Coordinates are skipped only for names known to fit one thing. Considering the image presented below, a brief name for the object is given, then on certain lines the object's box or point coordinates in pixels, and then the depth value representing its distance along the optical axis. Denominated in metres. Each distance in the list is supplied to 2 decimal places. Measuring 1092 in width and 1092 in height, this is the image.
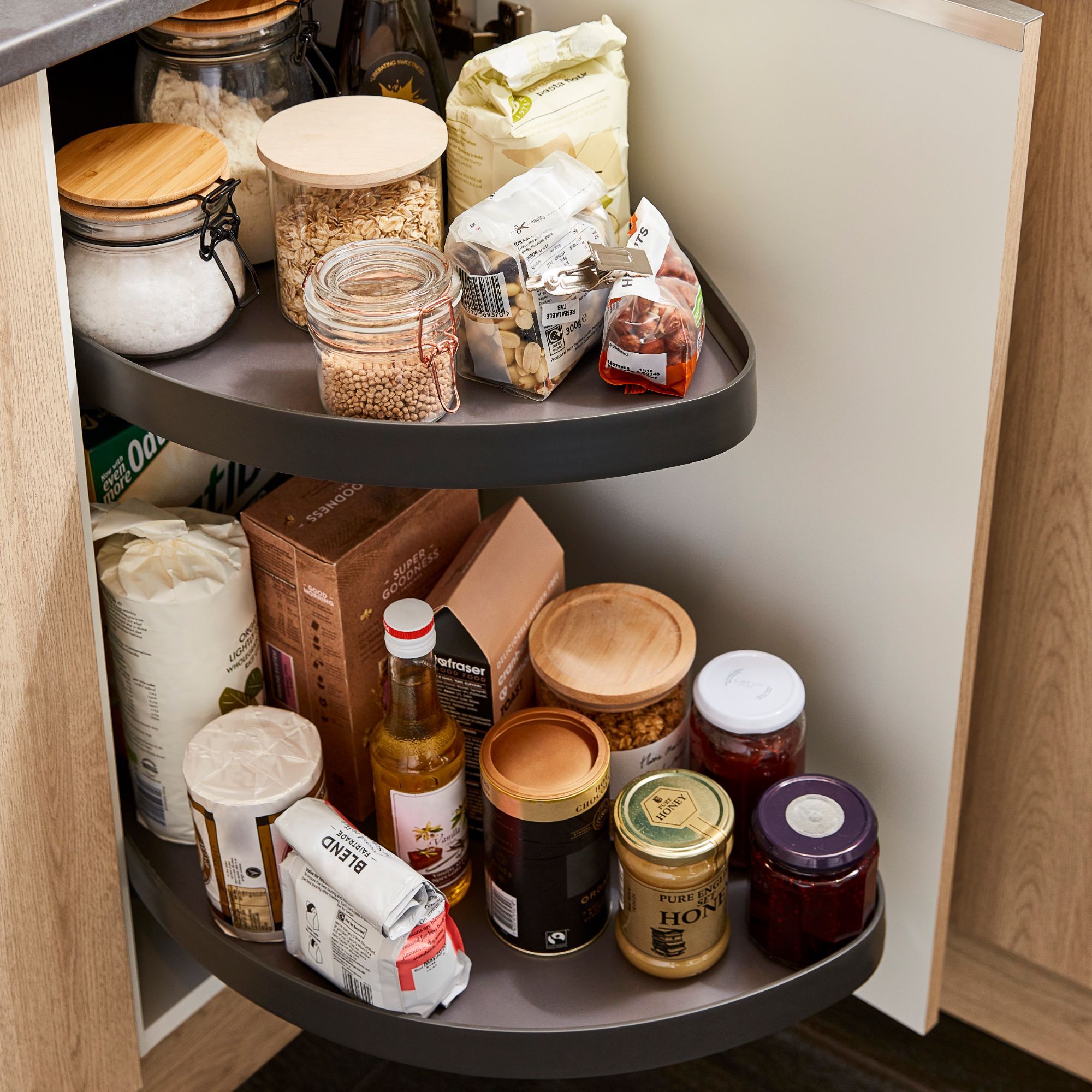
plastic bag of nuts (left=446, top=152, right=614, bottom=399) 1.39
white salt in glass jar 1.37
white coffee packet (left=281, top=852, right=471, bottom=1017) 1.44
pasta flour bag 1.45
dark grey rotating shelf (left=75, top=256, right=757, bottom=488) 1.36
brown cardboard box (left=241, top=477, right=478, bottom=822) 1.51
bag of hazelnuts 1.39
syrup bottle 1.47
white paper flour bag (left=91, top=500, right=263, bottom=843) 1.49
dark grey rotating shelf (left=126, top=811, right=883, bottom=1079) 1.47
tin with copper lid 1.47
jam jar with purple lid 1.48
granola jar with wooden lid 1.53
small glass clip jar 1.36
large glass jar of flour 1.42
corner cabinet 1.37
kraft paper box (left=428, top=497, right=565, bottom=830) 1.53
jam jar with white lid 1.52
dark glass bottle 1.49
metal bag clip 1.39
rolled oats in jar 1.39
